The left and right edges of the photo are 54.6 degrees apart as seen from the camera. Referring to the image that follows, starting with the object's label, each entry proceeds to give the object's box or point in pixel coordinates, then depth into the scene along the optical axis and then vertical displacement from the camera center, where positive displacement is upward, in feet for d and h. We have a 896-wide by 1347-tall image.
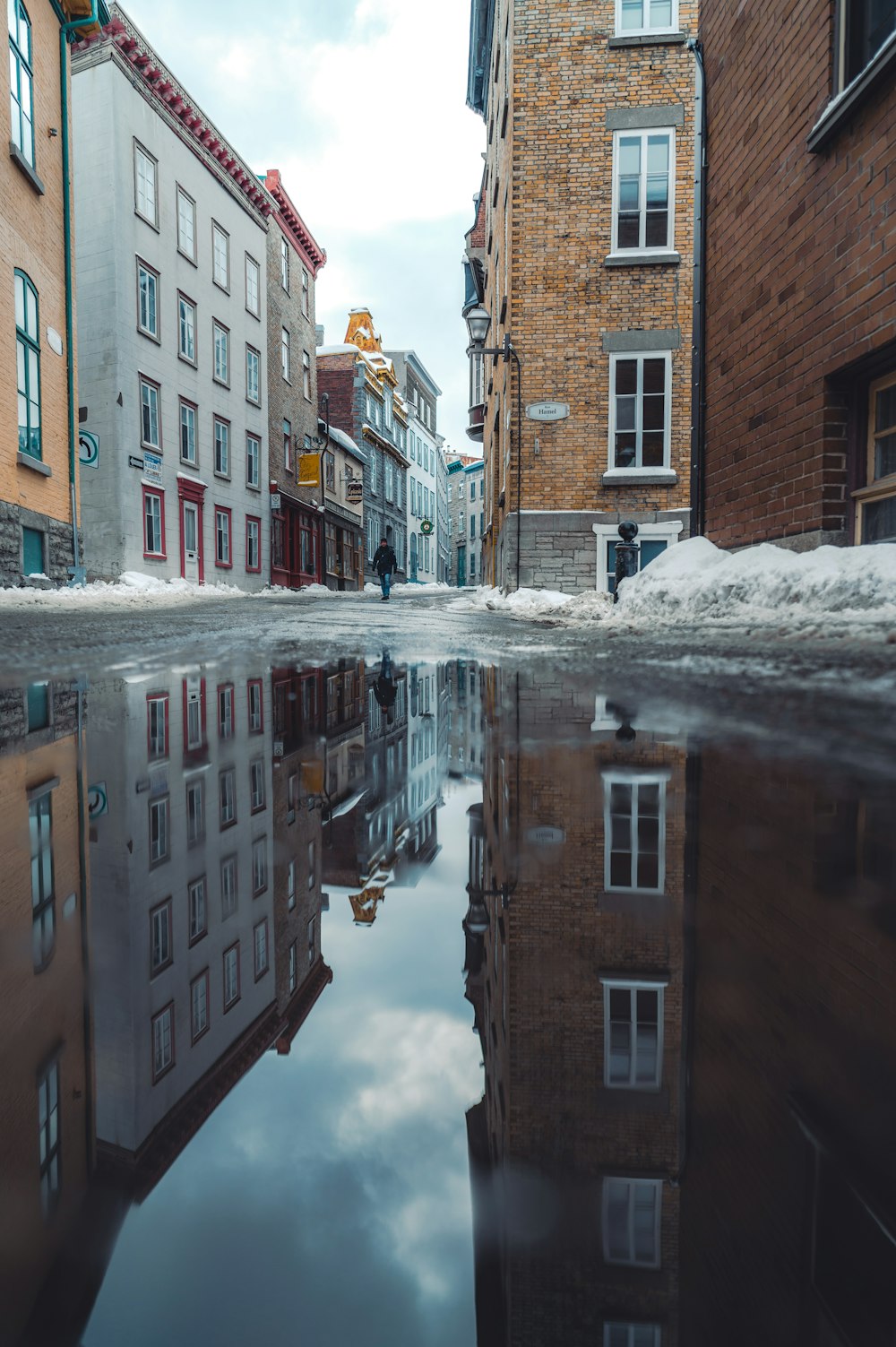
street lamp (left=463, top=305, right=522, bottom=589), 43.55 +14.57
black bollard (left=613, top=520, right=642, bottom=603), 31.53 +2.79
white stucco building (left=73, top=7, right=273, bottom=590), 64.44 +25.14
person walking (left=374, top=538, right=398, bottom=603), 89.76 +6.30
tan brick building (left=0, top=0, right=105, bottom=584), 40.86 +15.88
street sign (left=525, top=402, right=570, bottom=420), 44.39 +10.88
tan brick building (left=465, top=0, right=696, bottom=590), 42.65 +17.78
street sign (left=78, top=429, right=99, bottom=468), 48.62 +9.70
